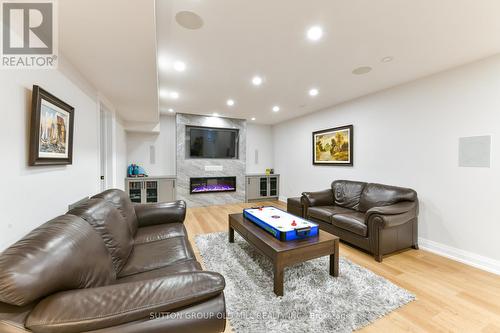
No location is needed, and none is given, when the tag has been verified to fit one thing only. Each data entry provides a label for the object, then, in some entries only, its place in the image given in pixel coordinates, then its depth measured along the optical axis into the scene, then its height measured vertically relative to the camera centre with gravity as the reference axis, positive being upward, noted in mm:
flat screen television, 5367 +645
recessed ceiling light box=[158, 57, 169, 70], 2439 +1295
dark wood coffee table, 1820 -828
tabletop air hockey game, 2089 -676
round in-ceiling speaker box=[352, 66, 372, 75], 2658 +1309
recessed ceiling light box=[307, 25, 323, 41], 1863 +1288
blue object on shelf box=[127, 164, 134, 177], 4918 -137
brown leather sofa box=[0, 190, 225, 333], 772 -590
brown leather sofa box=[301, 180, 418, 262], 2516 -749
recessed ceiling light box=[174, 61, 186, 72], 2545 +1301
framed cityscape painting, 1353 +267
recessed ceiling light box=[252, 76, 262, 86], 3011 +1318
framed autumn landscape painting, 4000 +426
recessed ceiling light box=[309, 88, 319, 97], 3499 +1328
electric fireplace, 5457 -562
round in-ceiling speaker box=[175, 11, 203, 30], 1695 +1285
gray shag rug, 1528 -1185
